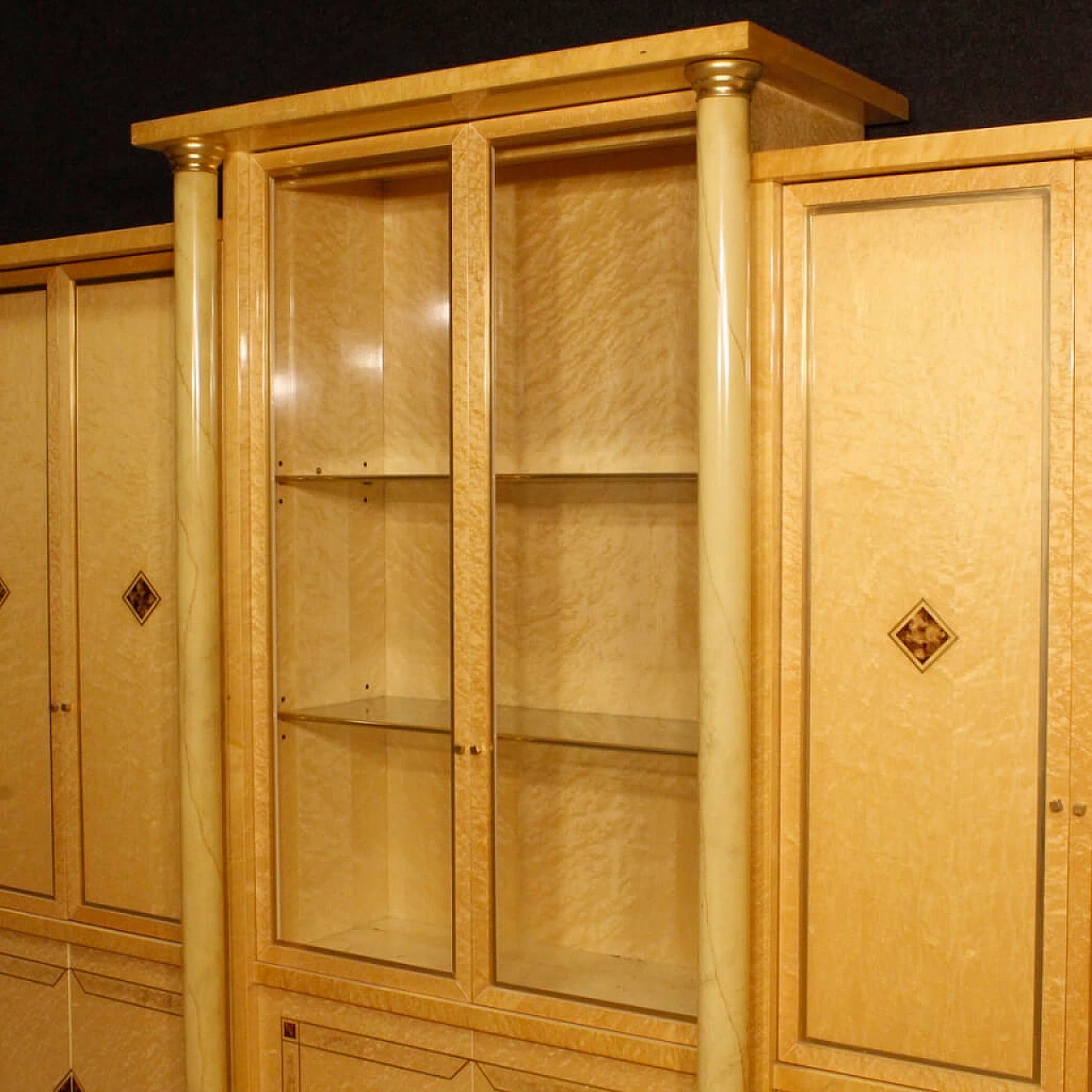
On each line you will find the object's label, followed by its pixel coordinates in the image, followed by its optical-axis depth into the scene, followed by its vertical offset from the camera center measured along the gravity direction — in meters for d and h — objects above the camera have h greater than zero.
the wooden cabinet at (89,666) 3.04 -0.37
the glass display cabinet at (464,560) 2.52 -0.12
